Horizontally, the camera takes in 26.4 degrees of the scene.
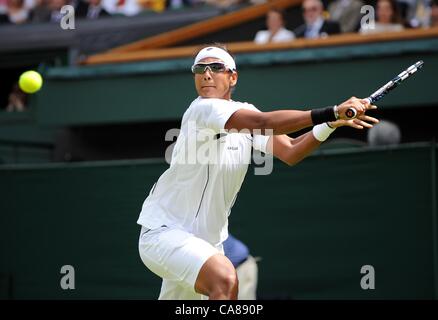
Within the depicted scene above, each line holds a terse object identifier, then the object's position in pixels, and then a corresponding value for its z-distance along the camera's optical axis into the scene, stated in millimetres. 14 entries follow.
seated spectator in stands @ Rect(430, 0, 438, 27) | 11641
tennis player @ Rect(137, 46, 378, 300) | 6066
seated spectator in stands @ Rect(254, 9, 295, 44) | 12297
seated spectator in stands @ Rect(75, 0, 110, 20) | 14391
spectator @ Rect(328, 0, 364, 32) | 12242
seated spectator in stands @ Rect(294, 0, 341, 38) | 12086
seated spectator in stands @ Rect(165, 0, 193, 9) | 14344
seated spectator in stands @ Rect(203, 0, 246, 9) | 13836
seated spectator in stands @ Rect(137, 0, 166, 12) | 14508
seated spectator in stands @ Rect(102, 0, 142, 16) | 14672
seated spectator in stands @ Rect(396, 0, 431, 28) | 11992
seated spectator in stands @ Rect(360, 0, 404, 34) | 11648
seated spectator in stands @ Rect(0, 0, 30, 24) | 15383
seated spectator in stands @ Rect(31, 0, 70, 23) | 14828
